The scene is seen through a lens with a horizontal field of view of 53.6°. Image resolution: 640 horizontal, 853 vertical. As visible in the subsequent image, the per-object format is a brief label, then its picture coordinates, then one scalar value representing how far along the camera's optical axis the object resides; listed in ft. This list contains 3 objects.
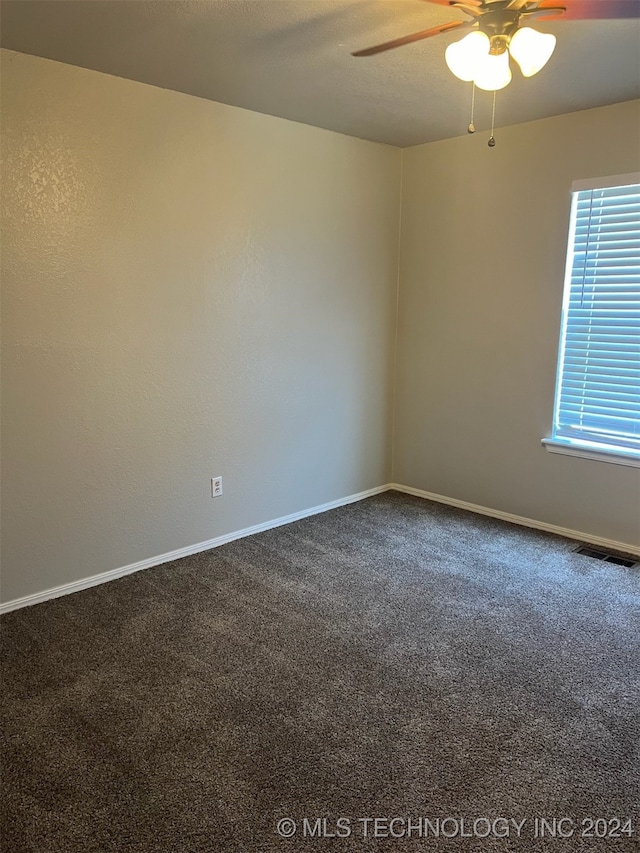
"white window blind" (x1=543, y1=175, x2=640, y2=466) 11.37
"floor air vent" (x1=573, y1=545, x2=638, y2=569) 11.48
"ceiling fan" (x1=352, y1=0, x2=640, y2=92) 6.15
